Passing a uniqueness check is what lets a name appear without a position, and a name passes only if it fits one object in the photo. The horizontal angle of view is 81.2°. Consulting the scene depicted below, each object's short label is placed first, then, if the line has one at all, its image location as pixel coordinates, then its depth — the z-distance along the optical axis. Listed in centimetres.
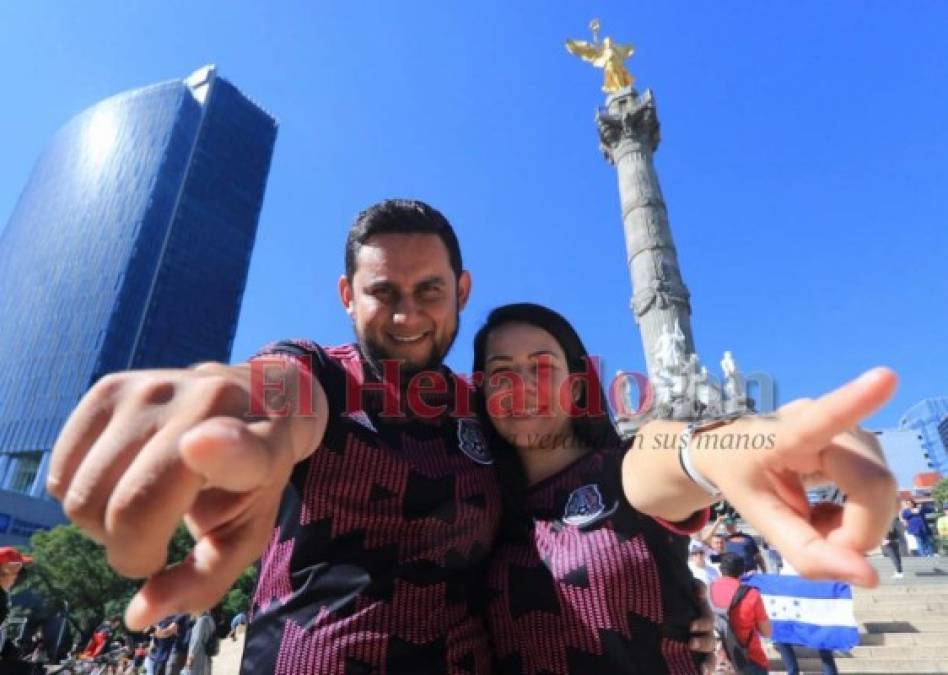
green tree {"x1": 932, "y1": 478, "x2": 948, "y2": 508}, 3154
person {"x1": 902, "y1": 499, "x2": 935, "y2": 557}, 1176
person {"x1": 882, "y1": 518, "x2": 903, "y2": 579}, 843
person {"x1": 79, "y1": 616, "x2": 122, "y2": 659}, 1191
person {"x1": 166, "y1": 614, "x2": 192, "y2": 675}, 727
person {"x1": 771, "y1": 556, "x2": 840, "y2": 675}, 467
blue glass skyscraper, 3962
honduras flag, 495
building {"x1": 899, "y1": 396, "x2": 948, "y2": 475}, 9912
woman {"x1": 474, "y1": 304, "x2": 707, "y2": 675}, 123
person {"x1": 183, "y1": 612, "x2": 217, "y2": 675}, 611
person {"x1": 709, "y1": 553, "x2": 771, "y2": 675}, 398
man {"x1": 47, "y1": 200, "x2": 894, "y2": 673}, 59
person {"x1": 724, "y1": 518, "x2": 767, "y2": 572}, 562
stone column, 1836
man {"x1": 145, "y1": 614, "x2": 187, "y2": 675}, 751
